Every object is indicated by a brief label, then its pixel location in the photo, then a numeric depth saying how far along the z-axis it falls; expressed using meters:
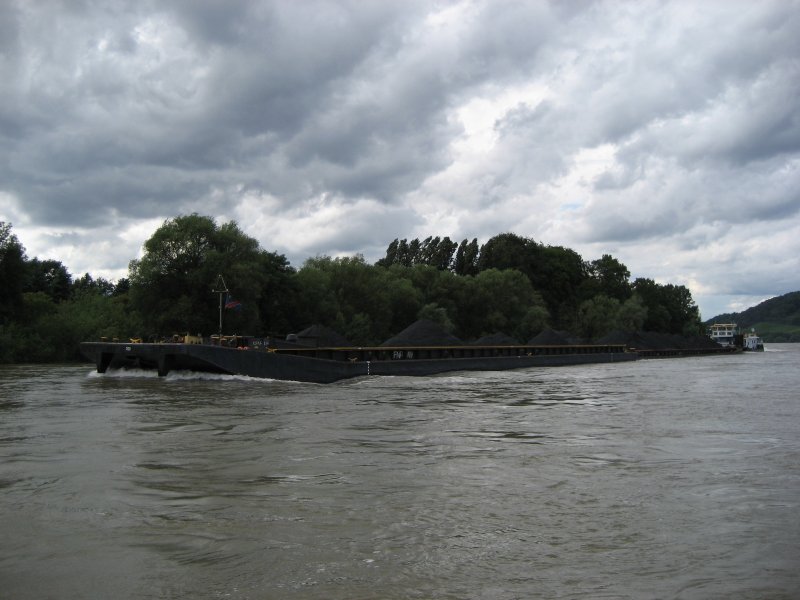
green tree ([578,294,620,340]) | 106.94
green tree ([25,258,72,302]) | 89.96
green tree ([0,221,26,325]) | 53.97
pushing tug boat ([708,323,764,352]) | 137.25
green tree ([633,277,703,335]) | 135.25
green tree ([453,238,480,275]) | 113.56
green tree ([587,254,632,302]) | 129.38
